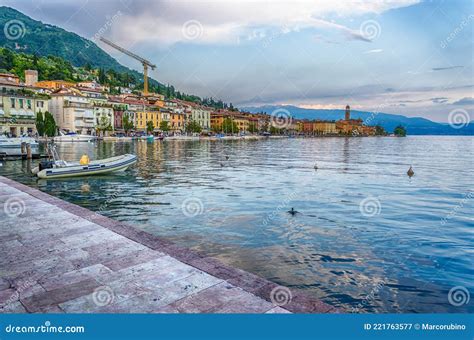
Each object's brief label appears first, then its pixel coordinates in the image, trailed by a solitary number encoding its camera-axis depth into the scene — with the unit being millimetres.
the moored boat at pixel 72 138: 86375
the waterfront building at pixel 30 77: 116500
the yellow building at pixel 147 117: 128500
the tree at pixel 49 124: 85938
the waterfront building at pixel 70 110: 100312
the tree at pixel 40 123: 84862
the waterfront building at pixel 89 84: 132112
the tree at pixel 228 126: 163900
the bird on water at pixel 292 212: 14428
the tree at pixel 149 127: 125250
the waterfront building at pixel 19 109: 83688
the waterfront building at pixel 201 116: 158375
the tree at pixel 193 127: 144500
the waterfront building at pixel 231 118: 173988
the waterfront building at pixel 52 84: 113419
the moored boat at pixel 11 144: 48562
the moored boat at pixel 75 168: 23984
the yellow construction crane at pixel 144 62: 168875
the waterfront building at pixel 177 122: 143338
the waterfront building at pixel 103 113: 109750
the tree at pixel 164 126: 131000
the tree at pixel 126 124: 118750
